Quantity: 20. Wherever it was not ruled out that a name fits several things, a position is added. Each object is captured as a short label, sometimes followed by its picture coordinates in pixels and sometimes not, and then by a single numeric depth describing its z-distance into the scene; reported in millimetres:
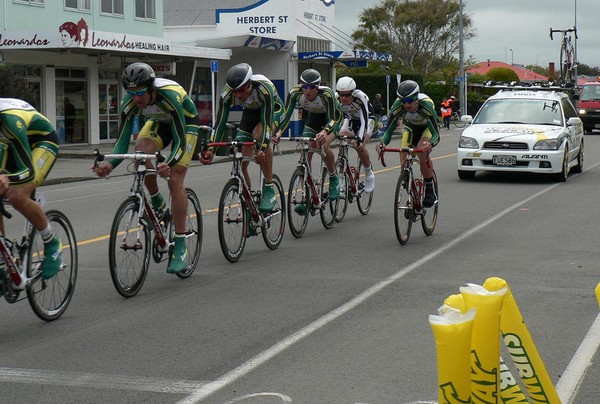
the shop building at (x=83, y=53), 30609
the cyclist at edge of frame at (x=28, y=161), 6965
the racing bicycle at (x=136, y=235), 8266
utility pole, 56625
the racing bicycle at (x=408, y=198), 11438
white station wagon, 19453
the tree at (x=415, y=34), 76812
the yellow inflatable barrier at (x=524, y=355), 3584
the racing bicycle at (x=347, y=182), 13375
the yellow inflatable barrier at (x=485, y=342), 3242
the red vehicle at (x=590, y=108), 44031
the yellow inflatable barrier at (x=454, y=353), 3096
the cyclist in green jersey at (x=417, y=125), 11734
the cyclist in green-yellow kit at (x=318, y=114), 12180
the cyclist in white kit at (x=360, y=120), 14148
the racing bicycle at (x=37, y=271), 7039
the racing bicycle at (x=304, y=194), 11984
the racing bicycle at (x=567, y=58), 61553
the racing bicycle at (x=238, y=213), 10078
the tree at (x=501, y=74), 103238
